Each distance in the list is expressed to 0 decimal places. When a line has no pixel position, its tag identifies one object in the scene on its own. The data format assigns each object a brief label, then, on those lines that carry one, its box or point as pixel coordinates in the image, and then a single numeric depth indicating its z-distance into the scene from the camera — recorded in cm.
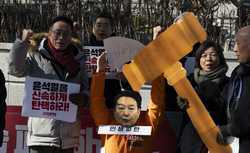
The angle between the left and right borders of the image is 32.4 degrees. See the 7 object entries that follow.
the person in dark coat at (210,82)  401
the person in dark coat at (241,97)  329
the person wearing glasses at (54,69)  391
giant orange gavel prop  376
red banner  445
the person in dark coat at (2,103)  381
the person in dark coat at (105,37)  423
